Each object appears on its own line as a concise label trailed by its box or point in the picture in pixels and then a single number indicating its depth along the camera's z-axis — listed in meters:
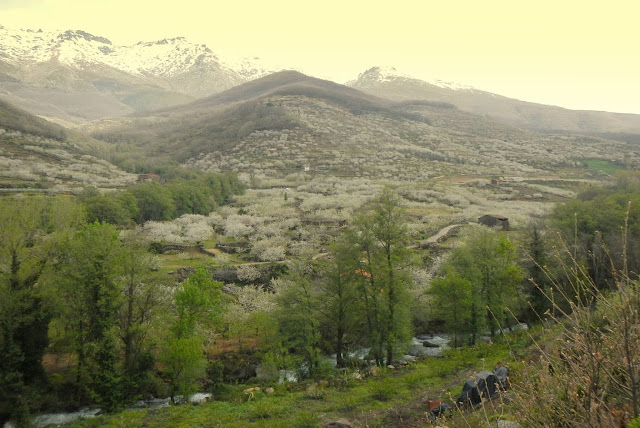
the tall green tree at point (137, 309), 22.20
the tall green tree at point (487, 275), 27.44
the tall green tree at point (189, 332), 21.55
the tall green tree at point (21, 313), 19.77
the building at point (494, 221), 55.47
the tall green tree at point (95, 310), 20.86
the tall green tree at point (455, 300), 26.95
